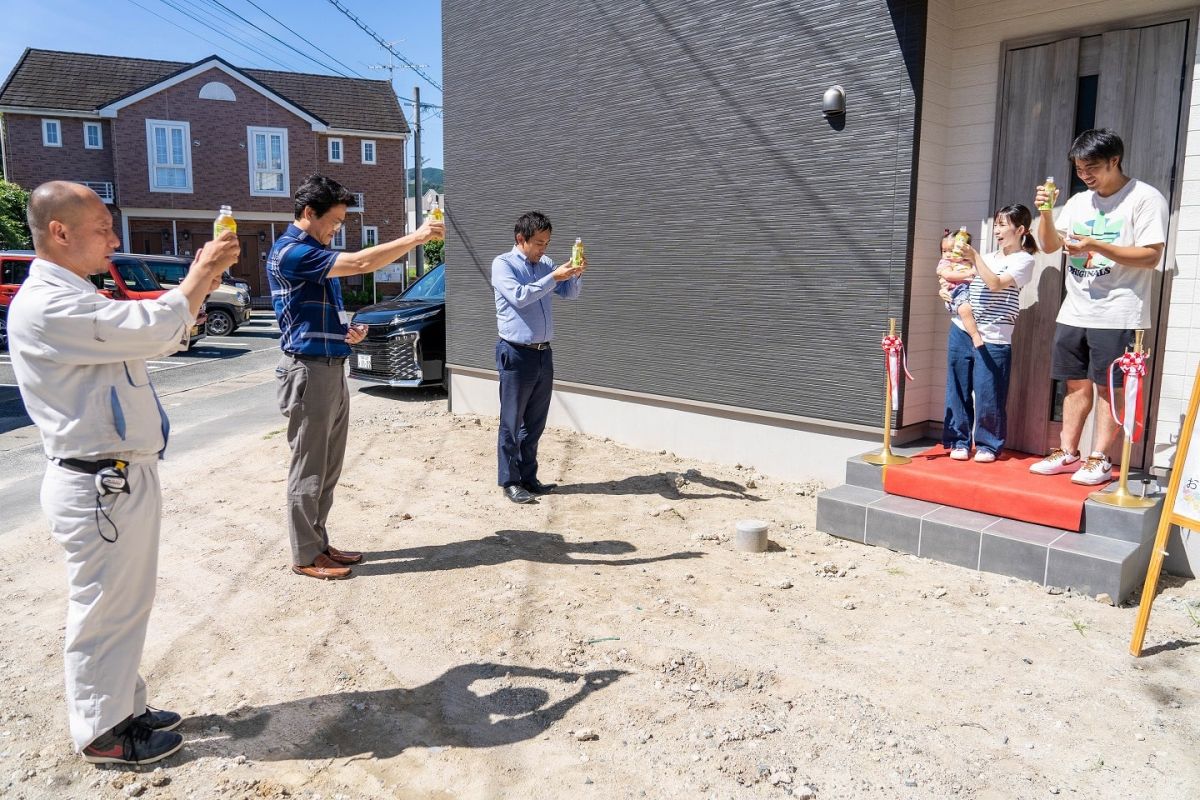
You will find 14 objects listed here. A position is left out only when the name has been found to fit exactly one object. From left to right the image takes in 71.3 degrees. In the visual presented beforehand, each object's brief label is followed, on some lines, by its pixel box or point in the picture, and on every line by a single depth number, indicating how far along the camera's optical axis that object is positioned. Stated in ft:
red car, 46.96
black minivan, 32.50
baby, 16.38
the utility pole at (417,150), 88.07
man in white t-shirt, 13.62
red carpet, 14.15
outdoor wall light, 18.03
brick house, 93.04
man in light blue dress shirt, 18.48
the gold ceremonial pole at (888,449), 16.84
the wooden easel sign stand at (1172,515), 11.20
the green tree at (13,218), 81.46
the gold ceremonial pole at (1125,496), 13.55
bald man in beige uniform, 8.16
